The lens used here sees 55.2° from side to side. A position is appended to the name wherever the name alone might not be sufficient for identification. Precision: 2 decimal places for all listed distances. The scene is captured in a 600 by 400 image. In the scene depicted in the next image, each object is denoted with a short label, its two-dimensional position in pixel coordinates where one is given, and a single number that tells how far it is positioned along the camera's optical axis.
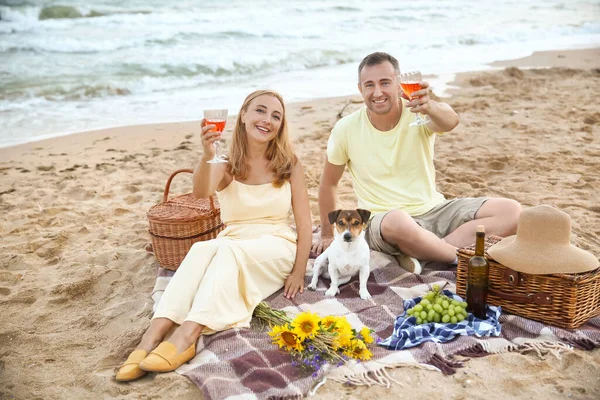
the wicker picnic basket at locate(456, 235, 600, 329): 3.00
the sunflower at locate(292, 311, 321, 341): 2.89
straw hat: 3.00
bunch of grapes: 3.15
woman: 3.09
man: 3.87
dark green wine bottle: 3.15
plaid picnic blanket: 2.74
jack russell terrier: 3.48
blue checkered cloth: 3.04
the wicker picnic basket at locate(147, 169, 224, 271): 4.05
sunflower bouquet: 2.89
